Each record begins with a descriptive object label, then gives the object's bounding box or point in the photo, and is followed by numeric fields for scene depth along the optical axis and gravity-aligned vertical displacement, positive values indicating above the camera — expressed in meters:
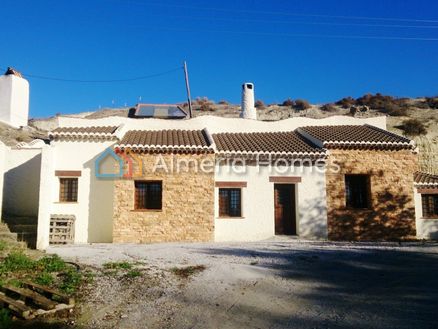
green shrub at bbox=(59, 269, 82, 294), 6.74 -1.48
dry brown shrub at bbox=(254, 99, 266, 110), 43.61 +12.28
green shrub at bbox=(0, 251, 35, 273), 8.20 -1.33
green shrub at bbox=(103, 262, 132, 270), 8.55 -1.41
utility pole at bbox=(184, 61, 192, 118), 29.62 +10.25
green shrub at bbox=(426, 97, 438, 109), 38.28 +11.13
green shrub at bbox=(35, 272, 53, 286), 7.08 -1.45
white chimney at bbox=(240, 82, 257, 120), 23.11 +6.59
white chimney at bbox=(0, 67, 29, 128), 23.77 +7.26
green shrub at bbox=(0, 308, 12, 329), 5.00 -1.59
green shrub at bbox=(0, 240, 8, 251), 10.10 -1.09
